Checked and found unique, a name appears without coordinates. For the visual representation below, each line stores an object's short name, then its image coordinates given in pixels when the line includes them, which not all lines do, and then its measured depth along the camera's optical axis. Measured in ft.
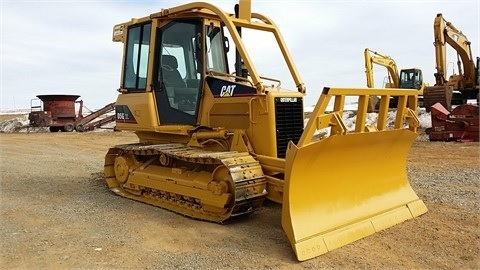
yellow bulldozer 16.14
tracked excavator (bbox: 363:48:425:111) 72.79
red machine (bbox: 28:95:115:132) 82.48
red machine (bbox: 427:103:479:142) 48.11
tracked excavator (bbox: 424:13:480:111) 67.67
